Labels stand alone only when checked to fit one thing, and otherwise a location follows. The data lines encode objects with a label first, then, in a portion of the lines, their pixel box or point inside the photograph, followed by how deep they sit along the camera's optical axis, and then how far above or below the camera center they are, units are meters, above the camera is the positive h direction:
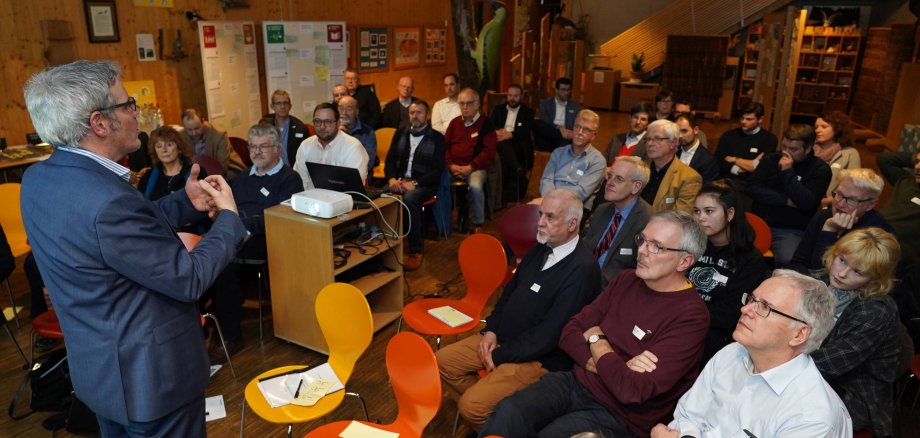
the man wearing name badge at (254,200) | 3.96 -0.92
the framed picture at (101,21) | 5.70 +0.42
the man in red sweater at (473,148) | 6.18 -0.81
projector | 3.64 -0.82
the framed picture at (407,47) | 9.78 +0.37
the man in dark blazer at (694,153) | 4.98 -0.68
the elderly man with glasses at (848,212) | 3.37 -0.78
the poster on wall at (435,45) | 10.65 +0.43
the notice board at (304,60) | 7.31 +0.10
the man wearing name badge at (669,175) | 4.16 -0.71
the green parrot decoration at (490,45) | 7.56 +0.32
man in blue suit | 1.66 -0.56
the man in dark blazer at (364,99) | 7.61 -0.39
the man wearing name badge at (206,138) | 5.67 -0.69
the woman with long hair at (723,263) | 2.95 -0.95
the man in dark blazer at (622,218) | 3.51 -0.87
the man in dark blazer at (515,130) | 7.12 -0.70
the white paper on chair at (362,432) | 2.47 -1.50
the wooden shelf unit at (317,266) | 3.70 -1.29
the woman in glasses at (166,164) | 4.22 -0.71
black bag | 3.27 -1.76
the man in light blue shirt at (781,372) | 1.87 -0.98
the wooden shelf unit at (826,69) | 12.41 +0.12
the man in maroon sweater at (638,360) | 2.37 -1.17
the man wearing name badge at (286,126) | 6.17 -0.61
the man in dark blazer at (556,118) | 7.21 -0.59
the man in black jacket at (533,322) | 2.79 -1.22
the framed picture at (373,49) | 8.98 +0.30
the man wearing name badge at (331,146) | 4.91 -0.65
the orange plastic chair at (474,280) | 3.49 -1.27
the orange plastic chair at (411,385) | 2.38 -1.28
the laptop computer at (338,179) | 4.08 -0.76
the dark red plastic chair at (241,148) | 6.48 -0.87
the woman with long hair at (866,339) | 2.47 -1.09
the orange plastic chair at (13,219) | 4.41 -1.16
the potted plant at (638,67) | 14.53 +0.12
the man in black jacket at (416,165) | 5.48 -0.92
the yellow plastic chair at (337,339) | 2.61 -1.29
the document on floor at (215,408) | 3.29 -1.90
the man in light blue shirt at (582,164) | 4.92 -0.77
